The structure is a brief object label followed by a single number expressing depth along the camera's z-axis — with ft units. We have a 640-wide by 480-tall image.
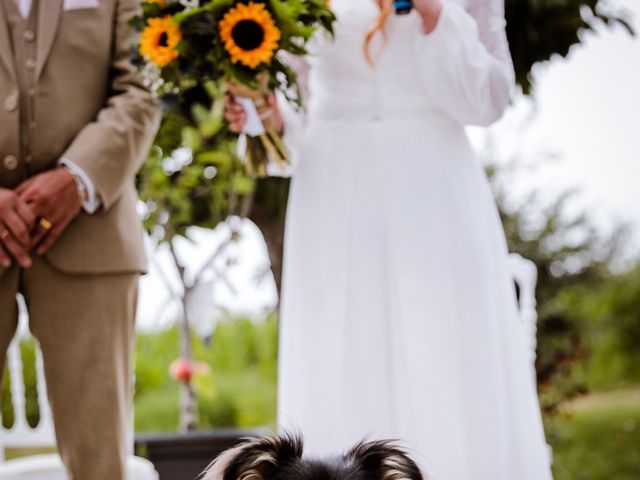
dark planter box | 13.50
